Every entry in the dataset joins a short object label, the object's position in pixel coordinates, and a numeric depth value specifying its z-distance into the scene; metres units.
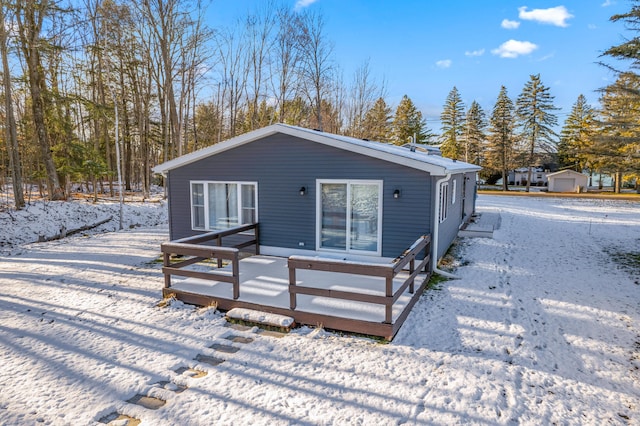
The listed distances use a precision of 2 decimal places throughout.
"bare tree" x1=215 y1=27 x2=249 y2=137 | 21.75
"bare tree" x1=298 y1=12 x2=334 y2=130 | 21.39
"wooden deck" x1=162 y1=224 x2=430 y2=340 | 4.78
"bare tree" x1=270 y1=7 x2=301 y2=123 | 21.30
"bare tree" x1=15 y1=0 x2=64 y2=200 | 13.21
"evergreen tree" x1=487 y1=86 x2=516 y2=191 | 34.47
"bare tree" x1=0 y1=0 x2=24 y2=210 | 11.96
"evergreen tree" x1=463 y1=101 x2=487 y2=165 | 37.50
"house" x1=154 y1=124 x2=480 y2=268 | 7.09
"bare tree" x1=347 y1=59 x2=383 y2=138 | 25.50
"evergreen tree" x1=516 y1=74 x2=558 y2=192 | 33.03
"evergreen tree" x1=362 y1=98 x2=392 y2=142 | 27.47
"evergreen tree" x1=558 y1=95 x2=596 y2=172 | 32.65
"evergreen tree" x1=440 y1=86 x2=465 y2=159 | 38.88
